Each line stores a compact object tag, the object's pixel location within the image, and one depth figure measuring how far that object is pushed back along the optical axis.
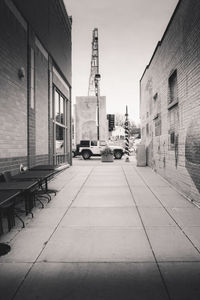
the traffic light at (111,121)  22.65
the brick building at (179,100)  6.02
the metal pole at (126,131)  20.91
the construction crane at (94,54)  51.85
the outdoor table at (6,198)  3.61
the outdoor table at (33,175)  5.66
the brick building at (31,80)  5.93
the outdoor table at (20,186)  4.42
